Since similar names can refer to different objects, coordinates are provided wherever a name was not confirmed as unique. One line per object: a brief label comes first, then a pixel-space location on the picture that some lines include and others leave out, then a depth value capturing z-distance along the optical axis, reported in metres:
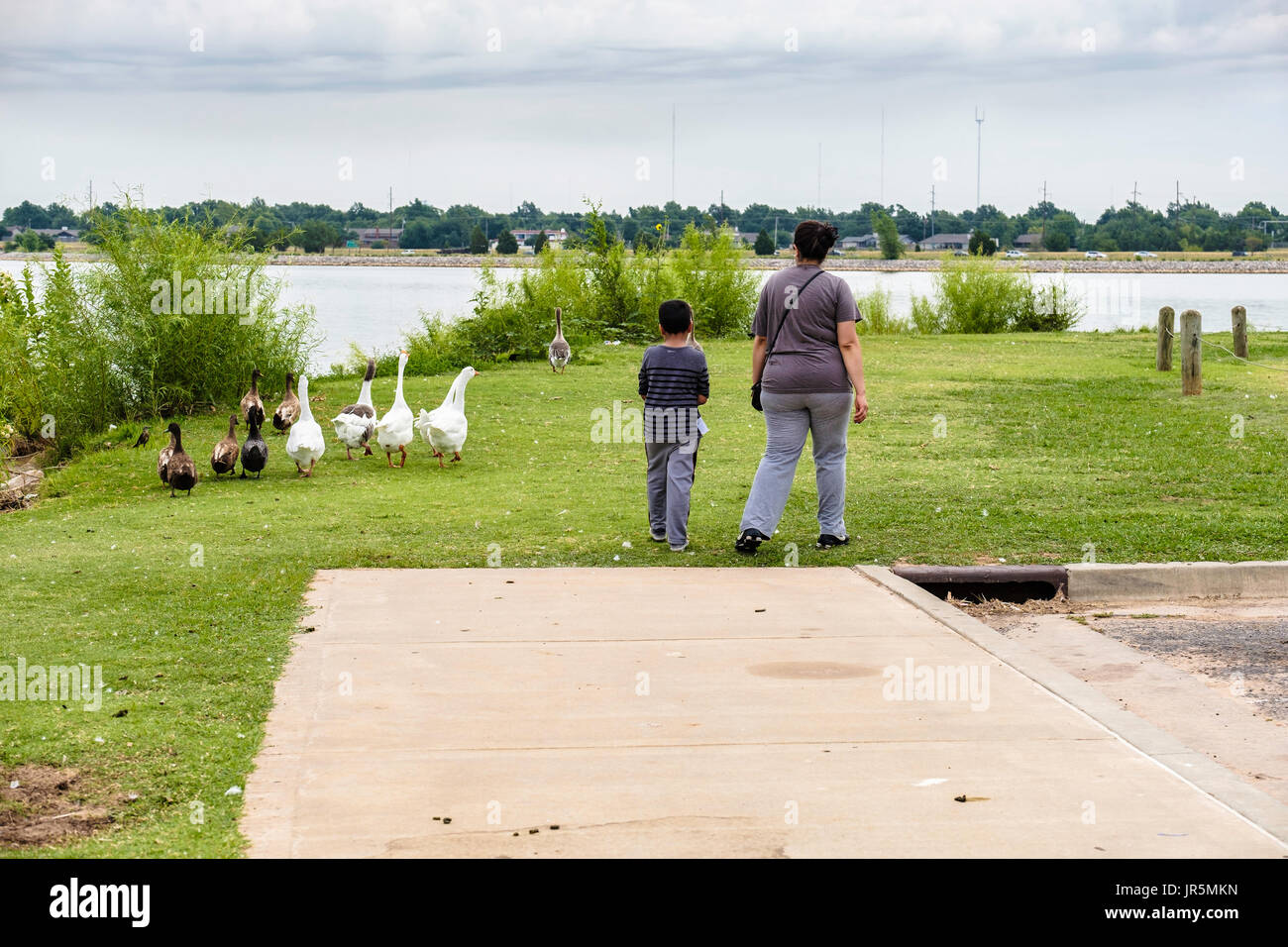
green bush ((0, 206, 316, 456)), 18.80
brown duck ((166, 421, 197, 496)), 12.23
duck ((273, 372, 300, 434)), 15.52
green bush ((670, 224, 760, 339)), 34.56
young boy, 9.27
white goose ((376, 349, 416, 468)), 13.73
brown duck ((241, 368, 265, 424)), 14.24
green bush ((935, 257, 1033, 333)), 38.00
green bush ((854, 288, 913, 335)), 36.44
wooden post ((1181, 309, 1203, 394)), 18.94
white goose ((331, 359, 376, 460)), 14.40
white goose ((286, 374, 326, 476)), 13.00
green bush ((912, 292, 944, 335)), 37.72
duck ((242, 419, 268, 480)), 13.17
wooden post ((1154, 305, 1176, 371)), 23.08
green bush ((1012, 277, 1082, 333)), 38.28
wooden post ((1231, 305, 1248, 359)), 25.58
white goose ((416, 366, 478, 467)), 13.65
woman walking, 9.02
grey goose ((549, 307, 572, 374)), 23.91
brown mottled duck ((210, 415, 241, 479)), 13.20
